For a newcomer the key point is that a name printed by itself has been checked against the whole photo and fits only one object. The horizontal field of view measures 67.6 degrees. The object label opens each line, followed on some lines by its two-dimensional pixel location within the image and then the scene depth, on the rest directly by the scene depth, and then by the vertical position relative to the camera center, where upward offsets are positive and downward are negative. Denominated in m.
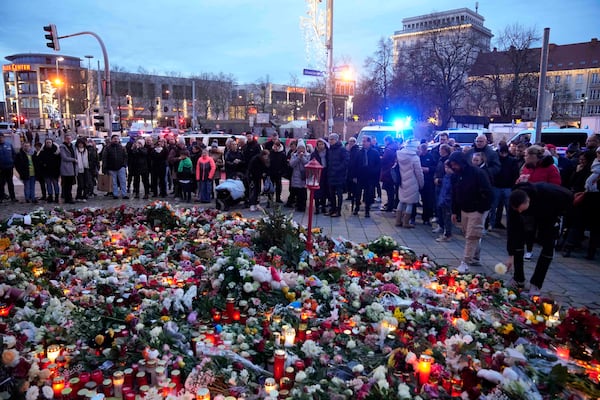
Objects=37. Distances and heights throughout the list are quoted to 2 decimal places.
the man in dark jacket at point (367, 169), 11.24 -1.06
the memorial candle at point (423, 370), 3.49 -1.88
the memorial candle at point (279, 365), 3.56 -1.89
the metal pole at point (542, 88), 11.04 +1.05
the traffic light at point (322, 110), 18.56 +0.65
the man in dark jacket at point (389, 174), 12.08 -1.25
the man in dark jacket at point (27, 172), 12.60 -1.40
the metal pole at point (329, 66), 19.17 +2.64
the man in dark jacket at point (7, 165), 12.34 -1.19
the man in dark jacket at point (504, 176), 9.23 -0.97
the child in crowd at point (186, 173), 12.85 -1.41
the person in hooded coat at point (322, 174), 11.38 -1.22
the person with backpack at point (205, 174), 12.59 -1.40
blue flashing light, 21.44 +0.19
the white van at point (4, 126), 55.95 -0.60
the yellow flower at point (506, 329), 4.29 -1.91
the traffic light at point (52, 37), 19.88 +3.72
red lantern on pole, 6.41 -0.79
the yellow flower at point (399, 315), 4.50 -1.89
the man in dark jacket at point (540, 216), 5.54 -1.08
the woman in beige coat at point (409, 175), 9.83 -1.05
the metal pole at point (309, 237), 6.36 -1.59
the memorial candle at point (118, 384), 3.37 -1.94
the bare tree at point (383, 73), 47.16 +5.63
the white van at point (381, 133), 19.73 -0.28
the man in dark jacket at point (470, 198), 6.83 -1.07
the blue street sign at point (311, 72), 18.28 +2.18
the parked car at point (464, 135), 20.70 -0.34
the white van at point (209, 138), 21.28 -0.68
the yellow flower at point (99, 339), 3.91 -1.87
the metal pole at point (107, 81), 18.70 +1.76
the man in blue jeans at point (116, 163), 13.01 -1.16
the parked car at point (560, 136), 16.81 -0.26
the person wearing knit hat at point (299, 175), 11.52 -1.26
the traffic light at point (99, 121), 20.78 +0.07
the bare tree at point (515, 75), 45.62 +5.62
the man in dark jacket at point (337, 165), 11.16 -0.96
